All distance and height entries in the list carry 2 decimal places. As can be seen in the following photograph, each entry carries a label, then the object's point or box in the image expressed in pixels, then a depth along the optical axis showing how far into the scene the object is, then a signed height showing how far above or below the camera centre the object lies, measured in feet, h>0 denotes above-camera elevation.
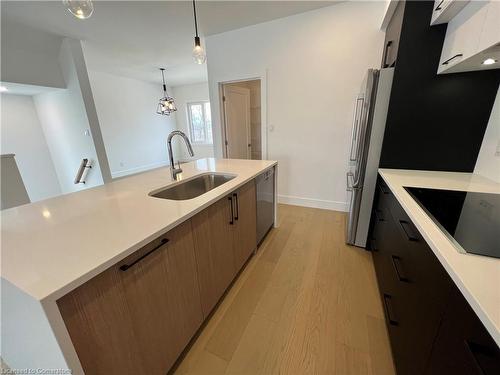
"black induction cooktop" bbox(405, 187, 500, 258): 2.44 -1.41
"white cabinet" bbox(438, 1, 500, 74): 3.21 +1.47
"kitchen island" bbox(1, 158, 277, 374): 1.90 -1.35
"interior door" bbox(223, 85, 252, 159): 11.73 +0.39
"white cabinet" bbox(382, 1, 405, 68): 5.42 +2.55
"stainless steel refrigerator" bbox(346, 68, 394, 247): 5.75 -0.69
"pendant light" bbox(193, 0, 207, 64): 5.84 +2.15
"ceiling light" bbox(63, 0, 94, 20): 3.80 +2.30
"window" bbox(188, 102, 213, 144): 23.41 +0.72
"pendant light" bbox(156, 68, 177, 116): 15.10 +1.78
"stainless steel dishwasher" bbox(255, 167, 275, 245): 6.70 -2.64
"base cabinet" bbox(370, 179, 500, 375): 1.88 -2.27
